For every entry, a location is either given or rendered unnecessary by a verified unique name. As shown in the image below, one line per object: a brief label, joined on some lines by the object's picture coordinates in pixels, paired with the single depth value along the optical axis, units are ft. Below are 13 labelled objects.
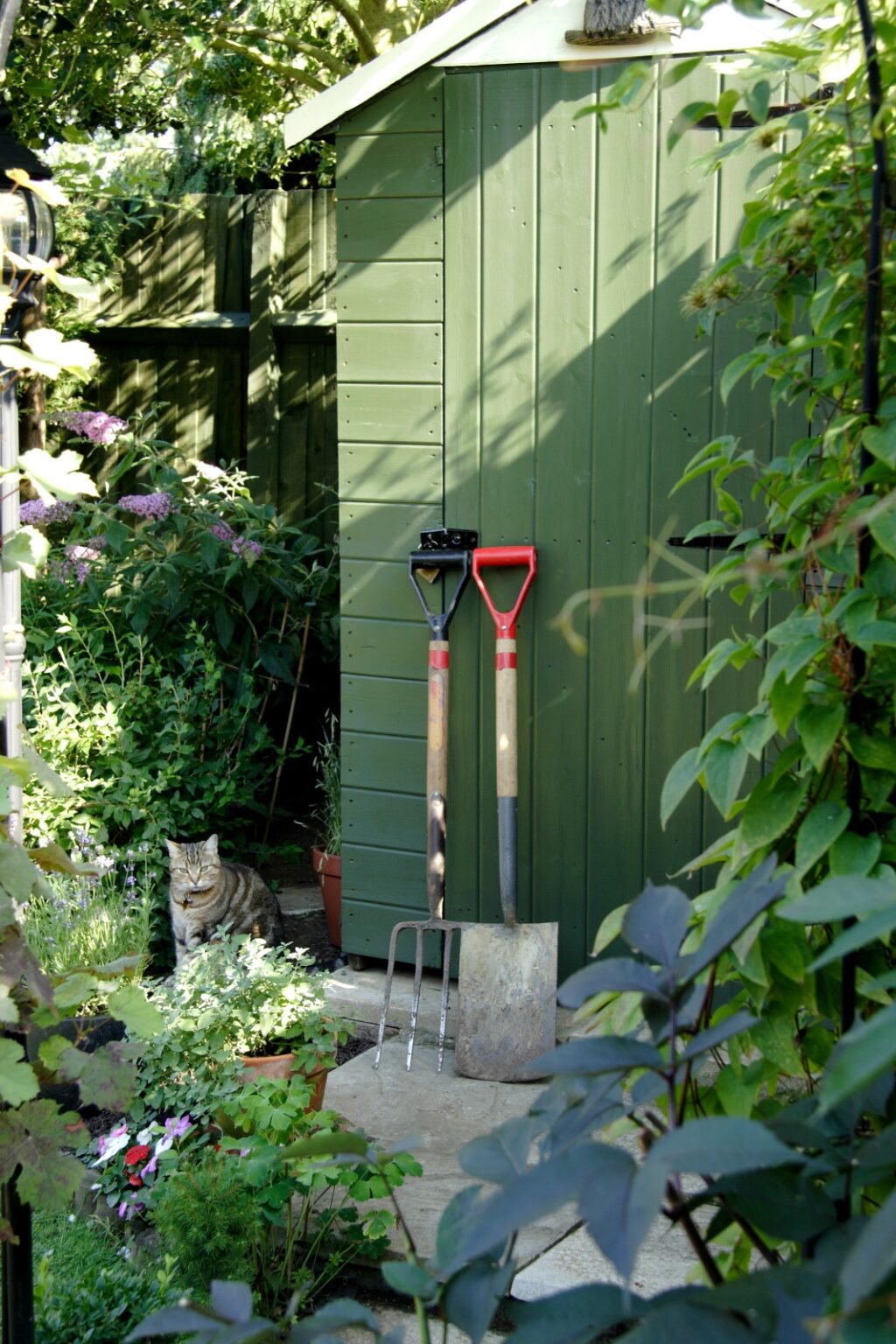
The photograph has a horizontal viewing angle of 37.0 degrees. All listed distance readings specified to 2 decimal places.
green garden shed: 10.59
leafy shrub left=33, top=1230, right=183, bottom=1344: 6.58
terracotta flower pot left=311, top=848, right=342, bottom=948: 13.33
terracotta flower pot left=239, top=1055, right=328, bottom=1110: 8.46
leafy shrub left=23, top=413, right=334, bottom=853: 13.44
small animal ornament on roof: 10.09
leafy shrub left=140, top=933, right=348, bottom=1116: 8.27
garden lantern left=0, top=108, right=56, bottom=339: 6.00
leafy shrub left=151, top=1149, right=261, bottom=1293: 6.84
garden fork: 11.16
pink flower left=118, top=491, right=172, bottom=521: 14.85
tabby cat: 12.33
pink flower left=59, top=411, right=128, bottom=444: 15.30
